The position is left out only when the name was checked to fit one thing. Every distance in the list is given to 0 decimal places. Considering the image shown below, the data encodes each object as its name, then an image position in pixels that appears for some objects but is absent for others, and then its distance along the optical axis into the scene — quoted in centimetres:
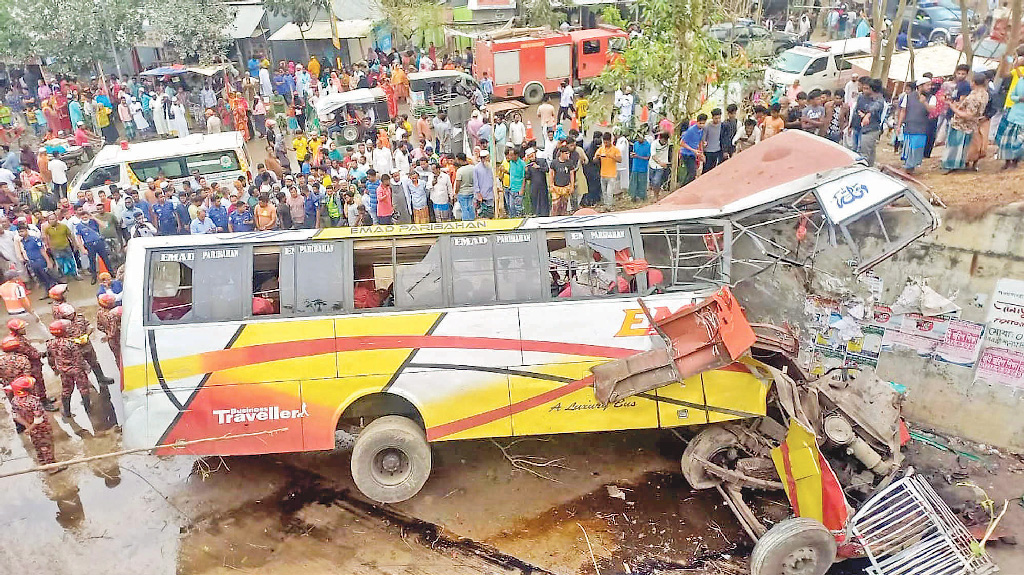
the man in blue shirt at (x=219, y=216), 1295
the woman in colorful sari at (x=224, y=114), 2253
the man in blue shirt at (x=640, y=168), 1330
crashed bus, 737
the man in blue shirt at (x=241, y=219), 1265
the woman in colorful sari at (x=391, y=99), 2038
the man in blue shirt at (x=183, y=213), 1361
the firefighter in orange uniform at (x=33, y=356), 928
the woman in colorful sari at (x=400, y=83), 2188
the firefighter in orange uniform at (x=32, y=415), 852
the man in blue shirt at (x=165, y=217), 1348
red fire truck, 2175
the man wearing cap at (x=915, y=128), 1088
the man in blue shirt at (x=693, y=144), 1291
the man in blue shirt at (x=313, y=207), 1348
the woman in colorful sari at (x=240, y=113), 2056
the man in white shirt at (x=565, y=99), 1896
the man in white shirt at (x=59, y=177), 1672
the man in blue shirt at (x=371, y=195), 1346
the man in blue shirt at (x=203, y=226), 1288
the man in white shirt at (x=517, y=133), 1591
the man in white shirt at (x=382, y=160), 1496
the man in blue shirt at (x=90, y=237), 1328
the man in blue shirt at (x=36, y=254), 1330
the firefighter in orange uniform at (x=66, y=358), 949
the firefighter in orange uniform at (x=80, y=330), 975
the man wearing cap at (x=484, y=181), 1320
